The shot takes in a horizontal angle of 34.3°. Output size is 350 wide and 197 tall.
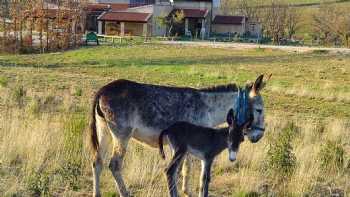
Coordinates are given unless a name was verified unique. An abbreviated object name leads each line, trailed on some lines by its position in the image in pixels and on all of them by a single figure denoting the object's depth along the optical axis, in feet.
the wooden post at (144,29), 271.69
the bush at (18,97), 53.31
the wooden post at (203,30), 266.30
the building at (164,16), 272.31
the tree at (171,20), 270.46
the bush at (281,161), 28.40
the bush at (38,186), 23.89
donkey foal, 24.36
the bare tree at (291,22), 288.71
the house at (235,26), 285.43
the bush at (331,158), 30.96
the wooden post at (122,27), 270.67
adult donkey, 25.81
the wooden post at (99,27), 275.80
